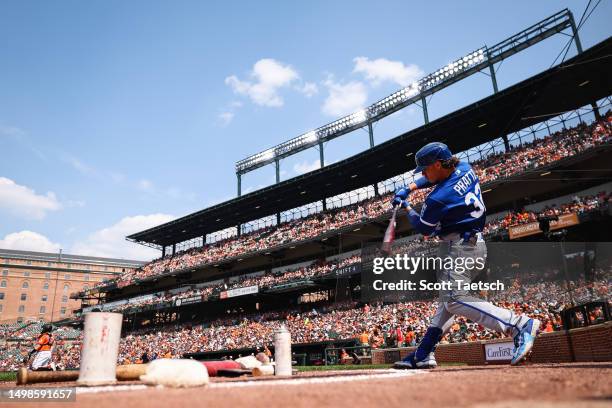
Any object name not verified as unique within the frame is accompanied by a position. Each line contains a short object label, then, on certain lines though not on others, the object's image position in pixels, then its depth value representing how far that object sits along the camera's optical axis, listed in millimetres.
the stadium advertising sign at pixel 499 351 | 9328
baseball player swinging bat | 4832
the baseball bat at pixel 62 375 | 4637
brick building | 76438
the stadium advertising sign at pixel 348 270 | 26369
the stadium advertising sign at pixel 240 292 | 31703
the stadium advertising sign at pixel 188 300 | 35656
